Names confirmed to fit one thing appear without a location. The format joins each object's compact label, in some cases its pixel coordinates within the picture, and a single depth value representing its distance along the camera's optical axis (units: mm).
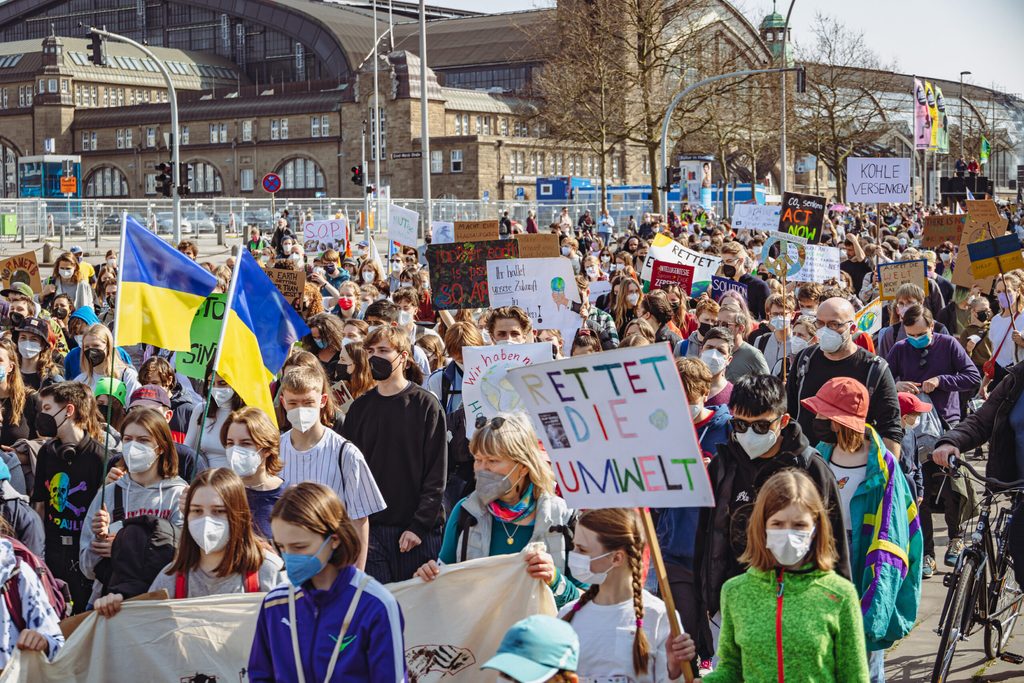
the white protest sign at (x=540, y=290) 12266
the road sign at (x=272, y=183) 37469
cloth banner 5355
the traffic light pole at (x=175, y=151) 30203
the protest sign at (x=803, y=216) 18016
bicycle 6262
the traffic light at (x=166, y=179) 31333
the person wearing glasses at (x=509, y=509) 5883
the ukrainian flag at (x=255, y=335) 6617
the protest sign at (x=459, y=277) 12828
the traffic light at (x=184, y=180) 32219
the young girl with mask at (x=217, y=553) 5129
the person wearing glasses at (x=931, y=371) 9594
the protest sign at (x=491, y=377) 8383
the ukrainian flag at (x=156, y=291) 7012
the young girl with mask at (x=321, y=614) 4184
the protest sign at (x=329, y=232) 24812
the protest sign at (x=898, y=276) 13703
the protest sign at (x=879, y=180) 21297
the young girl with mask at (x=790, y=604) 4391
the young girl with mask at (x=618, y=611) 4648
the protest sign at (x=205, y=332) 7336
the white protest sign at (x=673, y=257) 14703
